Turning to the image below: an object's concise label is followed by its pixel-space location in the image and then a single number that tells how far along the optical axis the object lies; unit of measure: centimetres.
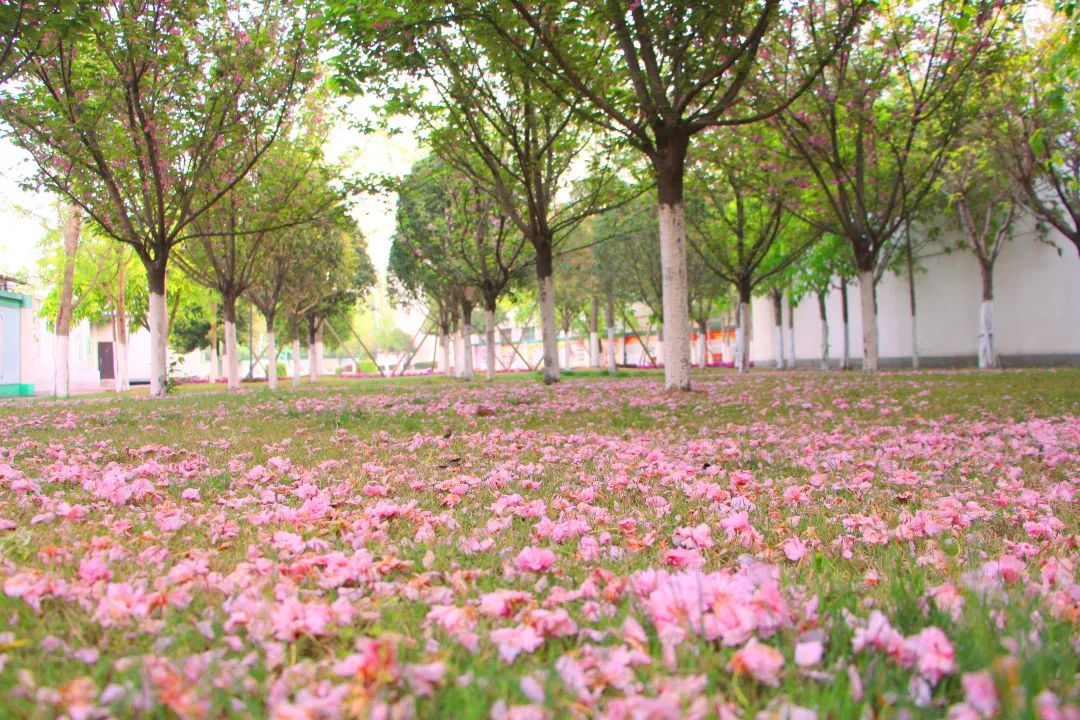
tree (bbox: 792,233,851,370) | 2539
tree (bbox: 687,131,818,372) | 1794
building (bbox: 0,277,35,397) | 2633
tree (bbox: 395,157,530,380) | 2367
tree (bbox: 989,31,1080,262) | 1617
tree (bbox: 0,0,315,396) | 1244
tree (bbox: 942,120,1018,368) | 1870
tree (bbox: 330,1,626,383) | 1025
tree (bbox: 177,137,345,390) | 1703
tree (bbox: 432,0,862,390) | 968
